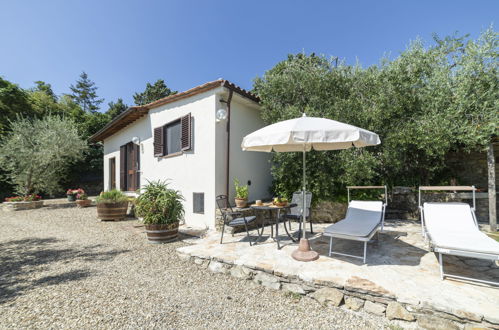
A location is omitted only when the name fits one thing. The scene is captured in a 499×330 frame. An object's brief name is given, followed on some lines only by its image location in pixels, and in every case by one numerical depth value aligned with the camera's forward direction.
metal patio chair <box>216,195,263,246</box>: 4.50
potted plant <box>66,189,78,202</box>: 13.47
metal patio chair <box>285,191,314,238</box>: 4.51
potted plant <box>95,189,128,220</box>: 7.76
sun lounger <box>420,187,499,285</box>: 2.70
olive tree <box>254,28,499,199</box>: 5.84
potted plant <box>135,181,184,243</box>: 5.12
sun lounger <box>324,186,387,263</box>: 3.43
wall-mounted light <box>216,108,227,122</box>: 5.92
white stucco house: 6.13
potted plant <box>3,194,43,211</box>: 10.93
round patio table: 4.25
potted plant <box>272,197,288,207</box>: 4.47
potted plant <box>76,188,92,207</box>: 11.26
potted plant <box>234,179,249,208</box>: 5.94
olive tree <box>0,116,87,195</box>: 11.83
